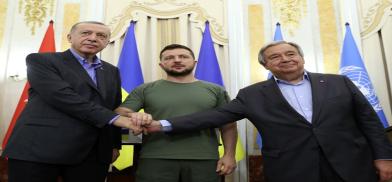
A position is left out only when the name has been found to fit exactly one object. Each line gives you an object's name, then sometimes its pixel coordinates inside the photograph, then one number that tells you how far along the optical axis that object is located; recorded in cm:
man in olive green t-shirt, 177
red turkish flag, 332
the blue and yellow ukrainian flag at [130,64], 339
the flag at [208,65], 346
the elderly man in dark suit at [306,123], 162
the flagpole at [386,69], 375
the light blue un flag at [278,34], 370
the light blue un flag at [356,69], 322
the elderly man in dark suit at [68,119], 152
